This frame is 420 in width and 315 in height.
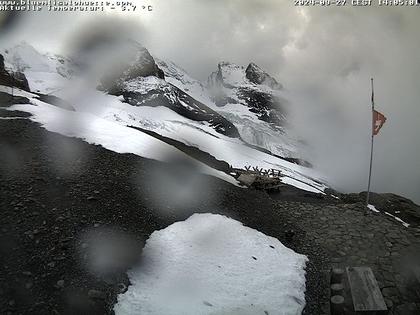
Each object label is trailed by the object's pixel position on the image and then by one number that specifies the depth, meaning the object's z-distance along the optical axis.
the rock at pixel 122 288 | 9.21
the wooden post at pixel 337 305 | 9.27
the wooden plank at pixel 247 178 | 22.16
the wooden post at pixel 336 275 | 10.52
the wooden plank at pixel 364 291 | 8.86
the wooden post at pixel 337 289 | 9.93
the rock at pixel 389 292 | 10.96
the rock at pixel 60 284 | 8.86
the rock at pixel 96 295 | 8.77
